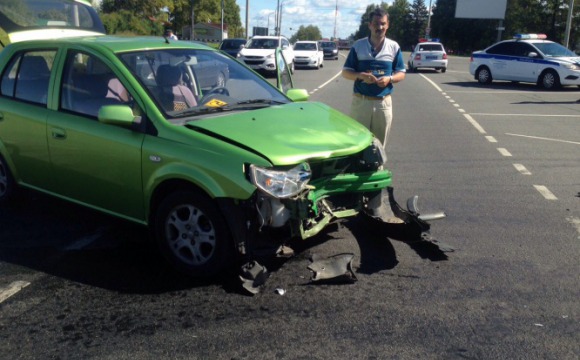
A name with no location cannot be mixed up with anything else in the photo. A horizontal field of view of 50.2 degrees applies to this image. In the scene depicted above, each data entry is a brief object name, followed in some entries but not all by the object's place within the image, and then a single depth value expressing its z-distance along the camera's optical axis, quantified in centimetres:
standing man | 630
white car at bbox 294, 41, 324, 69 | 3334
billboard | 6509
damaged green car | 420
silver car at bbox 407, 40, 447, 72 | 3209
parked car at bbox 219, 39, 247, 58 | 3294
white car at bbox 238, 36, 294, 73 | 2584
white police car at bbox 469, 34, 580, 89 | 2092
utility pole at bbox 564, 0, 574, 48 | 3332
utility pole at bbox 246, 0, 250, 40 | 5920
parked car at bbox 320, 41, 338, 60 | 5438
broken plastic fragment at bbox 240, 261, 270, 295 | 421
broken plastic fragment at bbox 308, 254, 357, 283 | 443
